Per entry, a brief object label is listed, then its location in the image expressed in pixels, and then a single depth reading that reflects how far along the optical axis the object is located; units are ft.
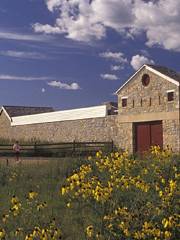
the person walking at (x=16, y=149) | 87.86
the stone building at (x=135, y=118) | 101.76
